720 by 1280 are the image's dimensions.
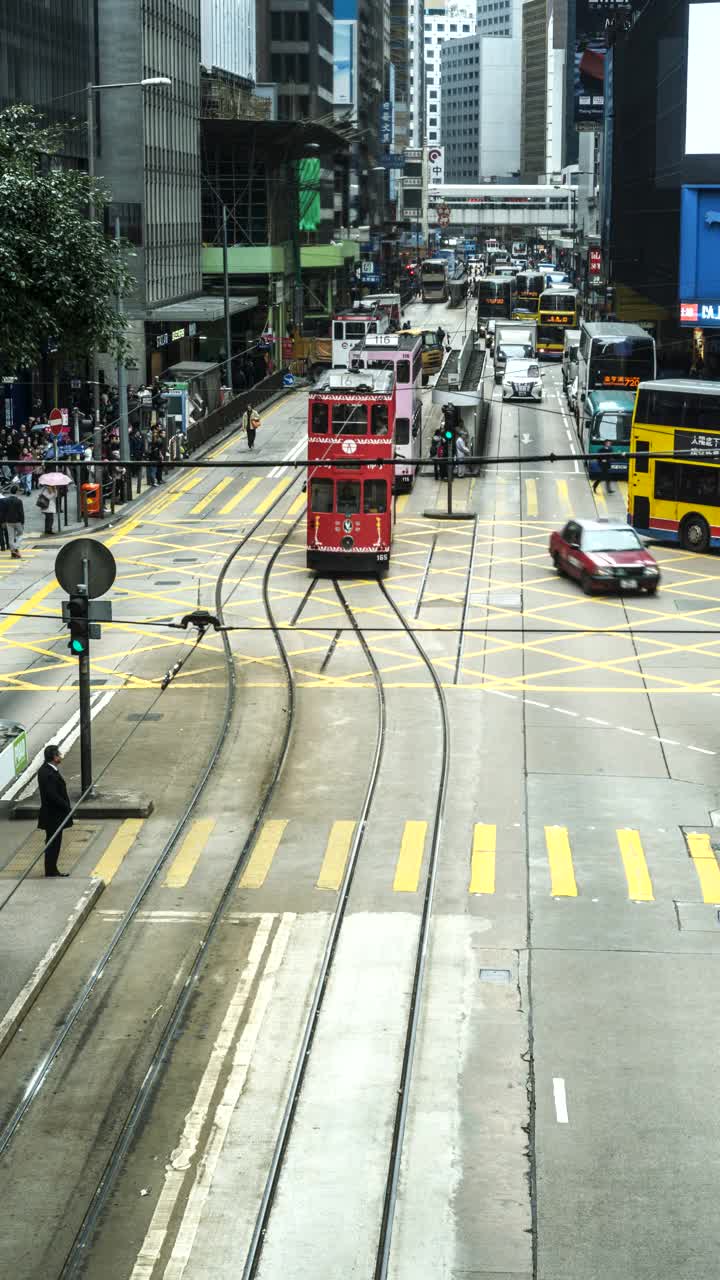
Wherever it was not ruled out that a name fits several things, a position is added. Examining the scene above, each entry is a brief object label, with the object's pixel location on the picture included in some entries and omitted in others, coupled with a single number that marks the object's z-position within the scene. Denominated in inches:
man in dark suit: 835.4
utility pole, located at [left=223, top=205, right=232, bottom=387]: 2817.4
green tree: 1175.6
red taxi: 1541.6
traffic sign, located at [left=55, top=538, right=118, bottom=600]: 886.4
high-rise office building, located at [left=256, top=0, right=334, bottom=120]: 5241.1
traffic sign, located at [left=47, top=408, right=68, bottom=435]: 1850.4
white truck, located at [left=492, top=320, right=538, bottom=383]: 3531.0
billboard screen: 2738.7
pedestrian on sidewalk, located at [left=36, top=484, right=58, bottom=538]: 1792.6
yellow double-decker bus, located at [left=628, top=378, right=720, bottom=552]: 1729.8
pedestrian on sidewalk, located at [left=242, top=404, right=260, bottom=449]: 2326.5
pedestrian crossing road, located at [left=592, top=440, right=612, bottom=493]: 2043.6
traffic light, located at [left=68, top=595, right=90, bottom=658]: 887.7
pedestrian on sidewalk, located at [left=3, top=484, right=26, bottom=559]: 1718.8
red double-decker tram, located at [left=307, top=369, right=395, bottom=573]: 1601.9
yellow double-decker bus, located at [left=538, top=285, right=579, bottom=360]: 3939.5
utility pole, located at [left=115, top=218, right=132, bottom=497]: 1925.4
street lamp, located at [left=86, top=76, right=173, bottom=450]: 1736.0
